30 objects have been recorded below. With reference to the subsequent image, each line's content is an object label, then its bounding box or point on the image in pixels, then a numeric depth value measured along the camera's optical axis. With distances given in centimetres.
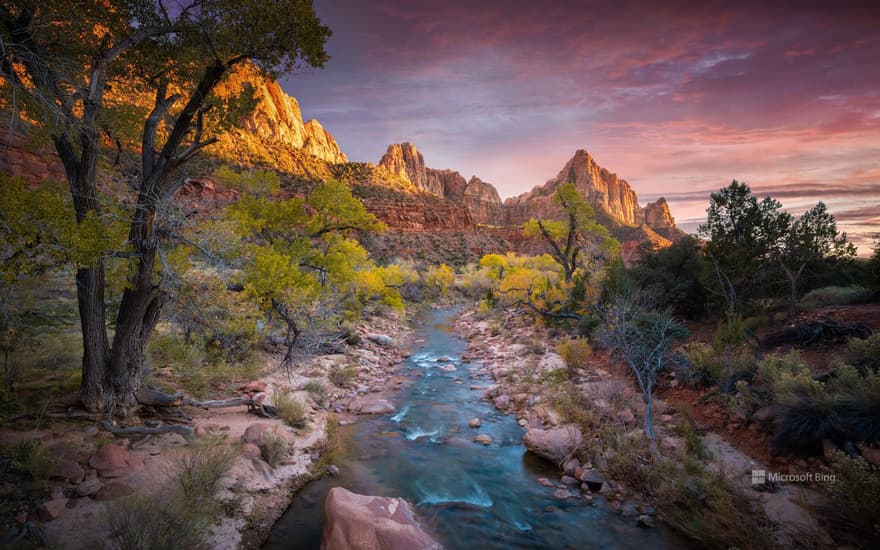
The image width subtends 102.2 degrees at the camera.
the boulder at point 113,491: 454
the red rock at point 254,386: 885
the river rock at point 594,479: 627
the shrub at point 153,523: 365
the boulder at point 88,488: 450
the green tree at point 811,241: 1197
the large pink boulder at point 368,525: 446
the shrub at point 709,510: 447
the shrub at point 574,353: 1121
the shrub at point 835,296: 1028
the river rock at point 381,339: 1656
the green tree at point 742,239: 1183
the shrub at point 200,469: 483
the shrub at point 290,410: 783
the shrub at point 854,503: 383
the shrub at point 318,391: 962
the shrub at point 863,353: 639
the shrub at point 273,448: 630
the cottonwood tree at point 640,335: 736
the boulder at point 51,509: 405
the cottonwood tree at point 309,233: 898
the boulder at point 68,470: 462
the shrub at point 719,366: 774
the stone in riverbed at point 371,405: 966
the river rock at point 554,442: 716
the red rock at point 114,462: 496
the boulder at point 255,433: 656
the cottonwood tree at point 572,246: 1715
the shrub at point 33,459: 442
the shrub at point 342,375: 1120
